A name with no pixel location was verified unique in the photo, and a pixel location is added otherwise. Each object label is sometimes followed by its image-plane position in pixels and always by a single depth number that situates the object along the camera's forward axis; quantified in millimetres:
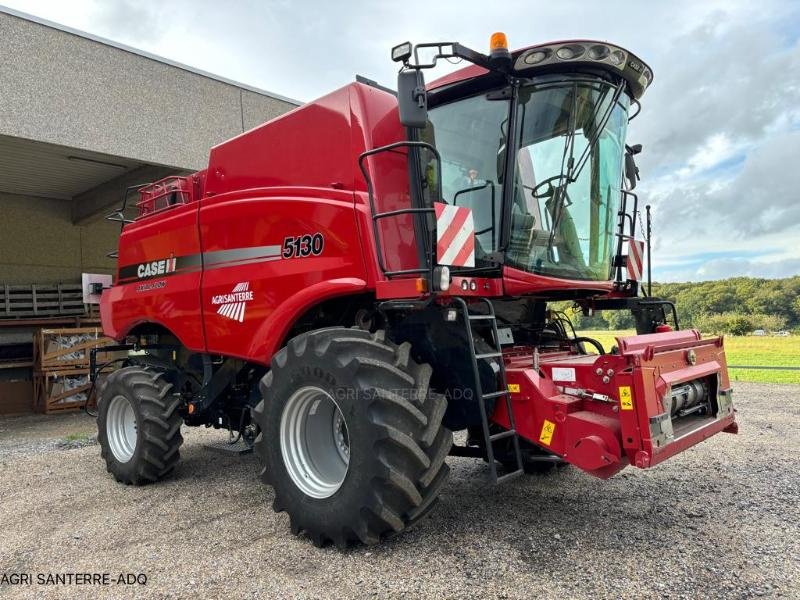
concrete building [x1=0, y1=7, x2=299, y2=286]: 7469
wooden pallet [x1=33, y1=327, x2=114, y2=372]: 10188
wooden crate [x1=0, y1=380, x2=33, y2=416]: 10602
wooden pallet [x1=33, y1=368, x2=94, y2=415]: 10344
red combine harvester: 3234
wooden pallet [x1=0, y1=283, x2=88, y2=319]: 10664
